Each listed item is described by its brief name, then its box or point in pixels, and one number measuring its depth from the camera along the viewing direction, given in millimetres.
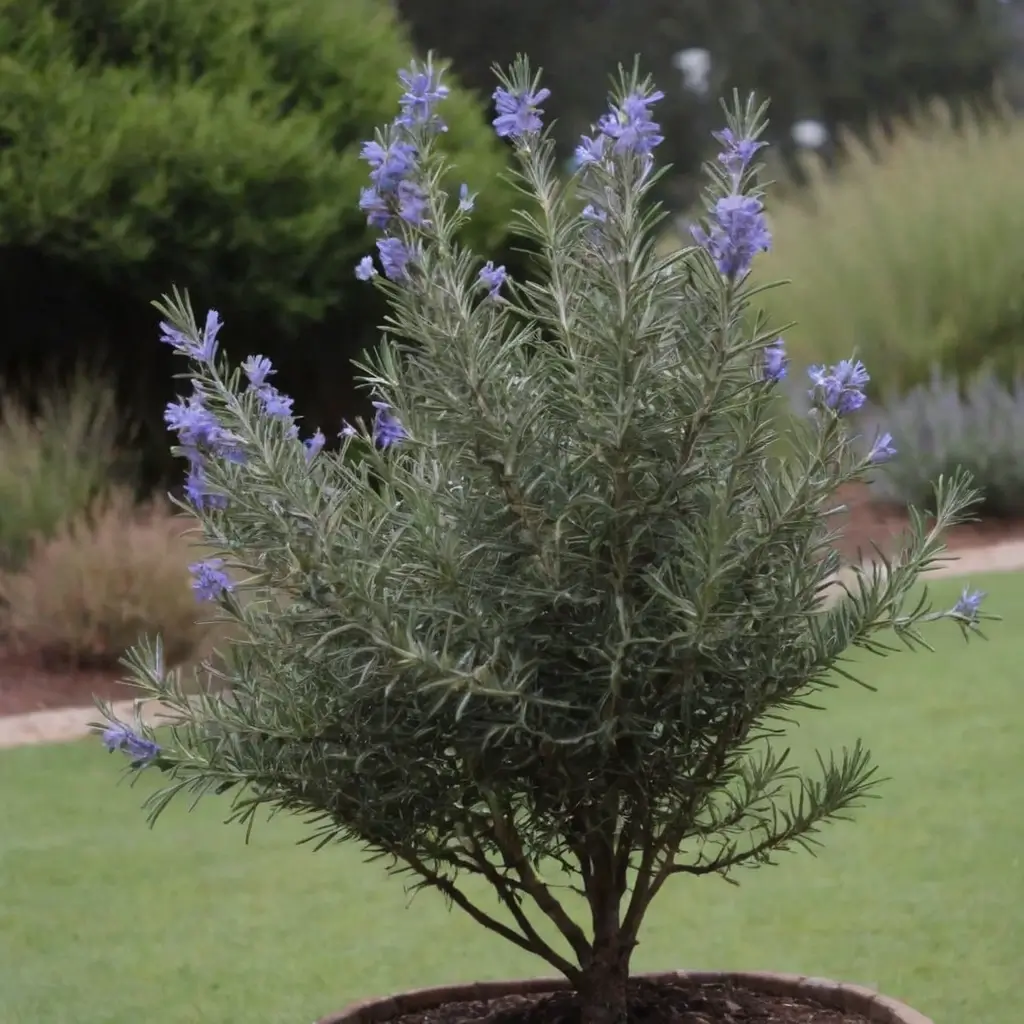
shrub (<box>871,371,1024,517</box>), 9289
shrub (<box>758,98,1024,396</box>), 11164
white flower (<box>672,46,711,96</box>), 27656
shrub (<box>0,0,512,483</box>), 7238
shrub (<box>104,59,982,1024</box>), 1523
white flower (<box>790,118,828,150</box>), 27489
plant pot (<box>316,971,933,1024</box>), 1861
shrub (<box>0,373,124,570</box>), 7301
